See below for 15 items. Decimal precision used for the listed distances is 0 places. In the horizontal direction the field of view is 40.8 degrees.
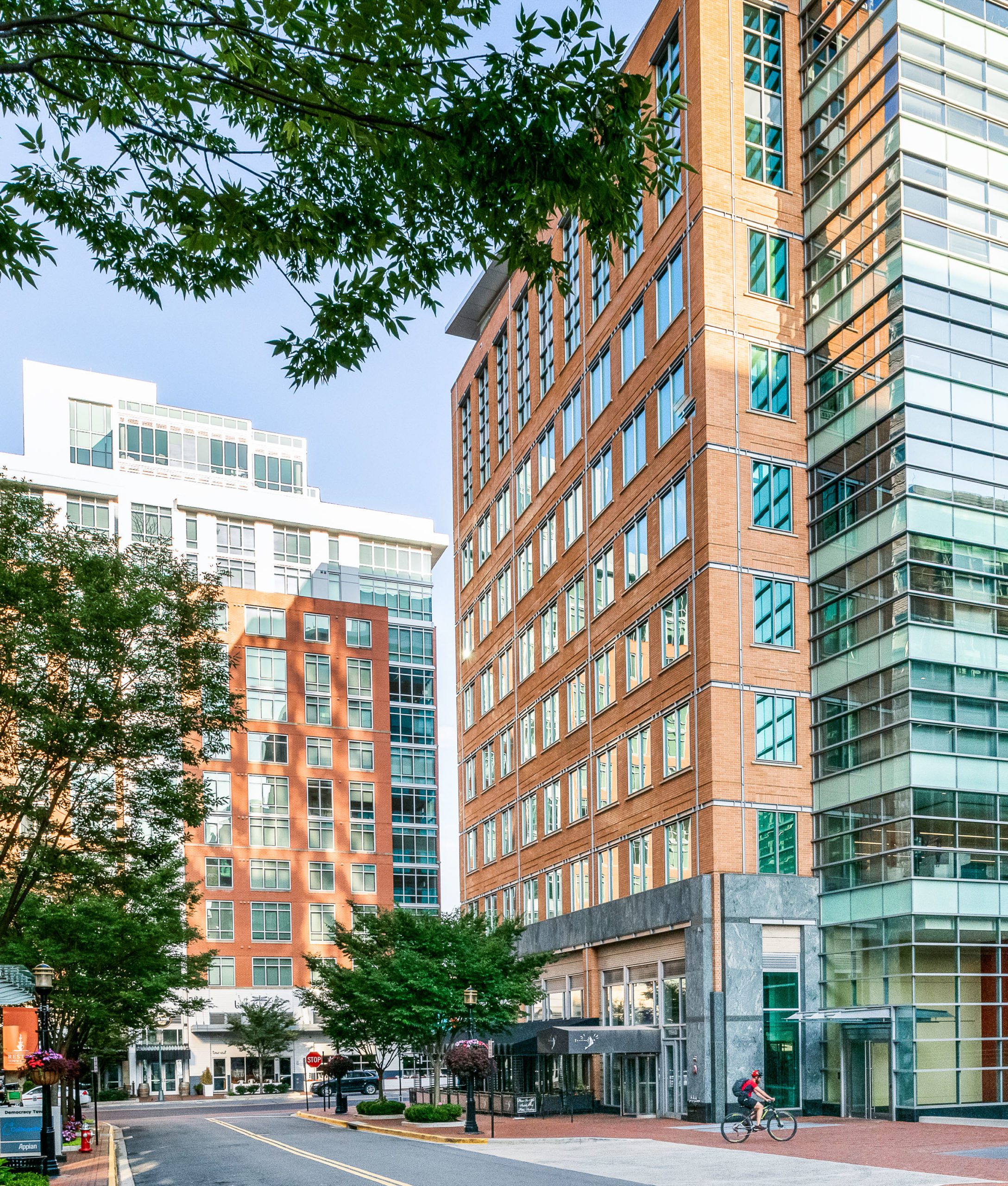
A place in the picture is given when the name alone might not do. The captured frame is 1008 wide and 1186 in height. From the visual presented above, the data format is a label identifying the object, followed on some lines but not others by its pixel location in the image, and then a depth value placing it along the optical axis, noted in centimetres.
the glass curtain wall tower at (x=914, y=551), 3569
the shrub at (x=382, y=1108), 4825
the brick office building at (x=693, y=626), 3850
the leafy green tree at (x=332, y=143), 866
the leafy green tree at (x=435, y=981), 4294
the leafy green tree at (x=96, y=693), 2406
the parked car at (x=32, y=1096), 3755
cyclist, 3067
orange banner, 2758
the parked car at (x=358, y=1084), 6950
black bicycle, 3034
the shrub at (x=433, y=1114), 4162
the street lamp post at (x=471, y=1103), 3472
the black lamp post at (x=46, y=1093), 2689
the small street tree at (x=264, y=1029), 8831
